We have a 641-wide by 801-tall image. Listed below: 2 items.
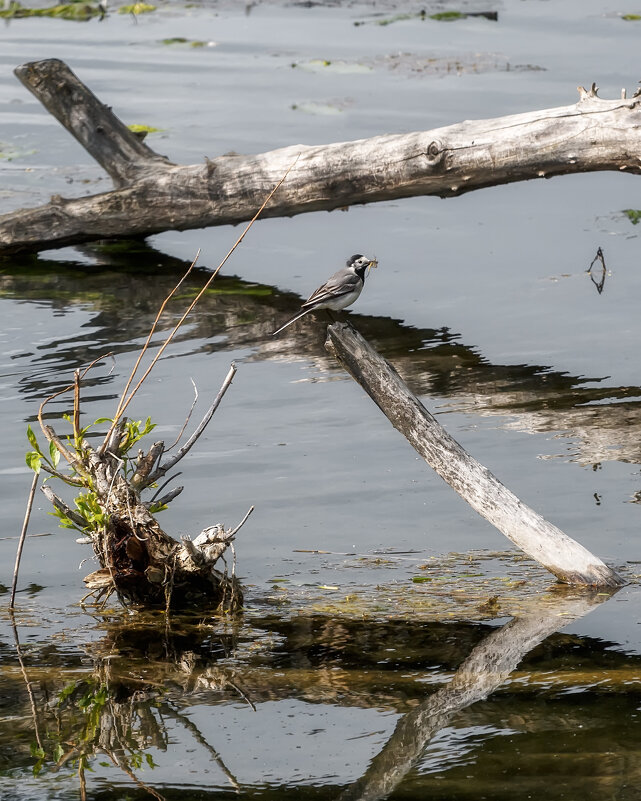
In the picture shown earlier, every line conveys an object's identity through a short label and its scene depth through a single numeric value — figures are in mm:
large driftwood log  18187
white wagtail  14727
